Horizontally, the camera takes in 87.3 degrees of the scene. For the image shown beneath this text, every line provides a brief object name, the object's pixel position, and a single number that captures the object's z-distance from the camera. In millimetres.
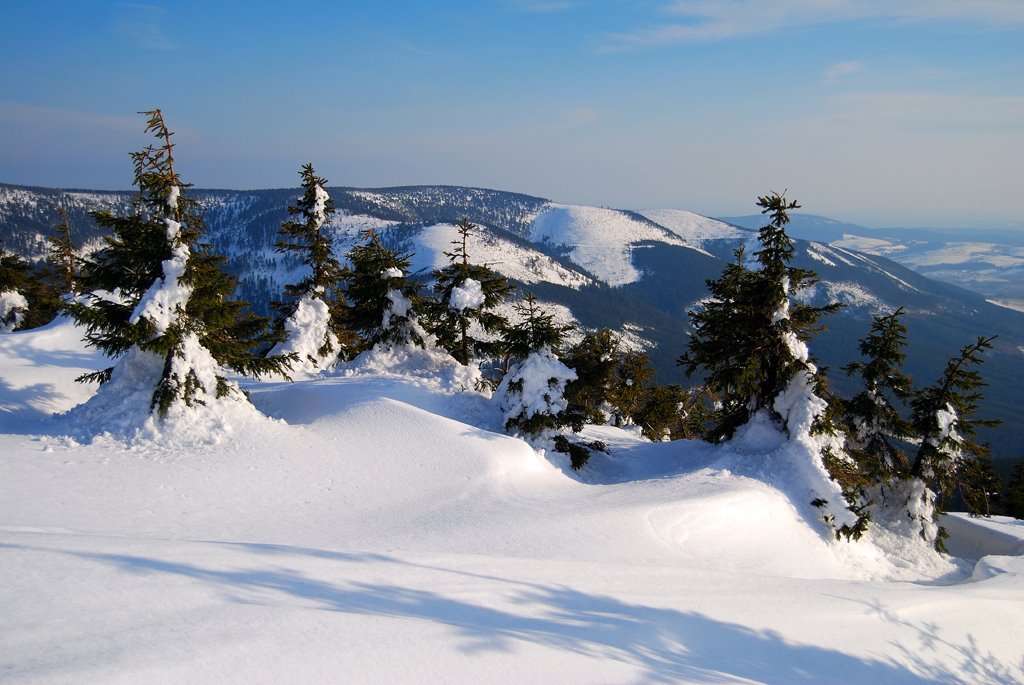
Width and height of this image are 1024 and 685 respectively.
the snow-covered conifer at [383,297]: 24219
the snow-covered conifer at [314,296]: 26156
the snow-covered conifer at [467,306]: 22219
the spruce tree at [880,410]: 20391
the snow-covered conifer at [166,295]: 14109
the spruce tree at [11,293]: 37219
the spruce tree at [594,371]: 24469
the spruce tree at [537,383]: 18531
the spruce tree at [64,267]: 37406
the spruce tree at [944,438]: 20797
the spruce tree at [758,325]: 17891
